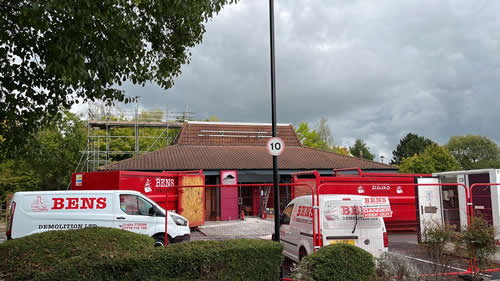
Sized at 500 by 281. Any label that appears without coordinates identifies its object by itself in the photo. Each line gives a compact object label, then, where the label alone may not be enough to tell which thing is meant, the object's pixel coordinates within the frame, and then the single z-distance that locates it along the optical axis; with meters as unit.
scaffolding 32.34
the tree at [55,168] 34.91
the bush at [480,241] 6.98
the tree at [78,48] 6.47
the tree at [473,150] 73.94
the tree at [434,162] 50.22
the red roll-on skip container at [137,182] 13.51
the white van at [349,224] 7.78
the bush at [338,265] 5.95
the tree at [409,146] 69.50
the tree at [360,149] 84.56
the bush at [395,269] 6.28
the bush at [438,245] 6.65
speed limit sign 7.74
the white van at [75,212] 10.66
